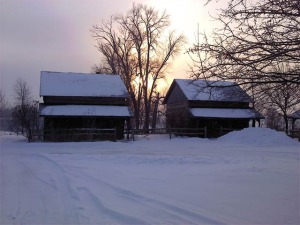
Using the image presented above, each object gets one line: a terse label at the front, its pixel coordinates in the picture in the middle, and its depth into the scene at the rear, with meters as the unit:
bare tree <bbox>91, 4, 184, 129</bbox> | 44.33
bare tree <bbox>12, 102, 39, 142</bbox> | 25.90
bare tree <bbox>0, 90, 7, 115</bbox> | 64.59
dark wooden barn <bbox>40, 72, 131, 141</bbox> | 26.63
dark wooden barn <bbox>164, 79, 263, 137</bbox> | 31.09
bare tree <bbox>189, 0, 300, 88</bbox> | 5.28
